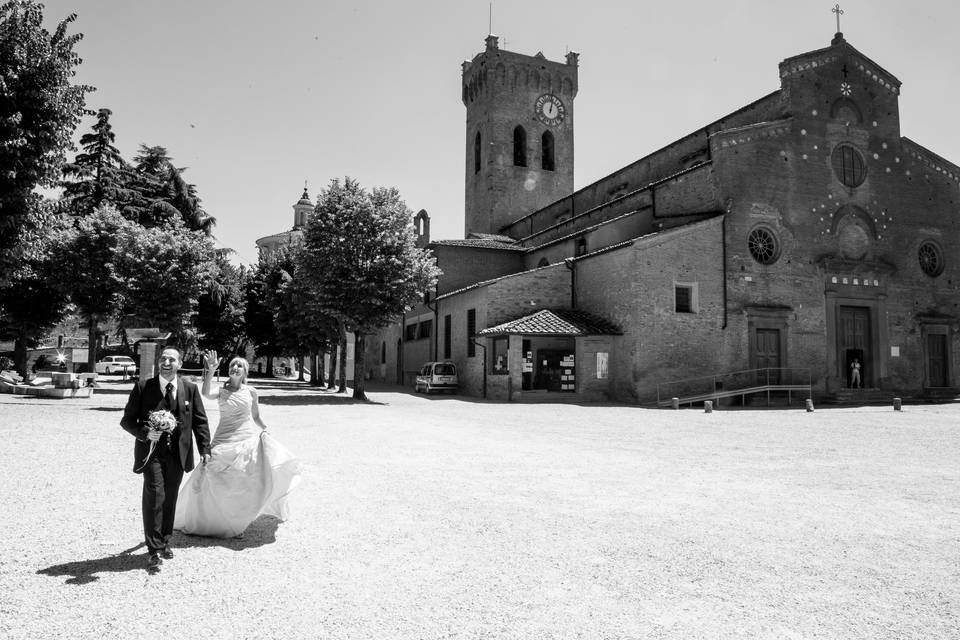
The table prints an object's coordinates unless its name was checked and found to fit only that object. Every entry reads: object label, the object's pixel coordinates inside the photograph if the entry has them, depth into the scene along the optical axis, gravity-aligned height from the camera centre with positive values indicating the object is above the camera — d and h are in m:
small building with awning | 27.50 +0.05
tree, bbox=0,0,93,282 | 15.30 +6.04
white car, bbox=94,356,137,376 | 52.19 -0.72
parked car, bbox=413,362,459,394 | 32.47 -0.95
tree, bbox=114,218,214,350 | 29.88 +3.76
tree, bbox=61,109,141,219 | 42.41 +11.97
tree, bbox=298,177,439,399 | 25.86 +3.89
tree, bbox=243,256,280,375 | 43.72 +2.85
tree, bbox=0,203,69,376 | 32.22 +2.66
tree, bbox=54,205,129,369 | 32.09 +4.42
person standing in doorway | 29.88 -0.58
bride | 6.46 -1.19
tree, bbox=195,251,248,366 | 43.53 +3.11
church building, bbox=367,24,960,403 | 27.48 +3.86
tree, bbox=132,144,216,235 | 47.56 +12.64
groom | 5.62 -0.81
